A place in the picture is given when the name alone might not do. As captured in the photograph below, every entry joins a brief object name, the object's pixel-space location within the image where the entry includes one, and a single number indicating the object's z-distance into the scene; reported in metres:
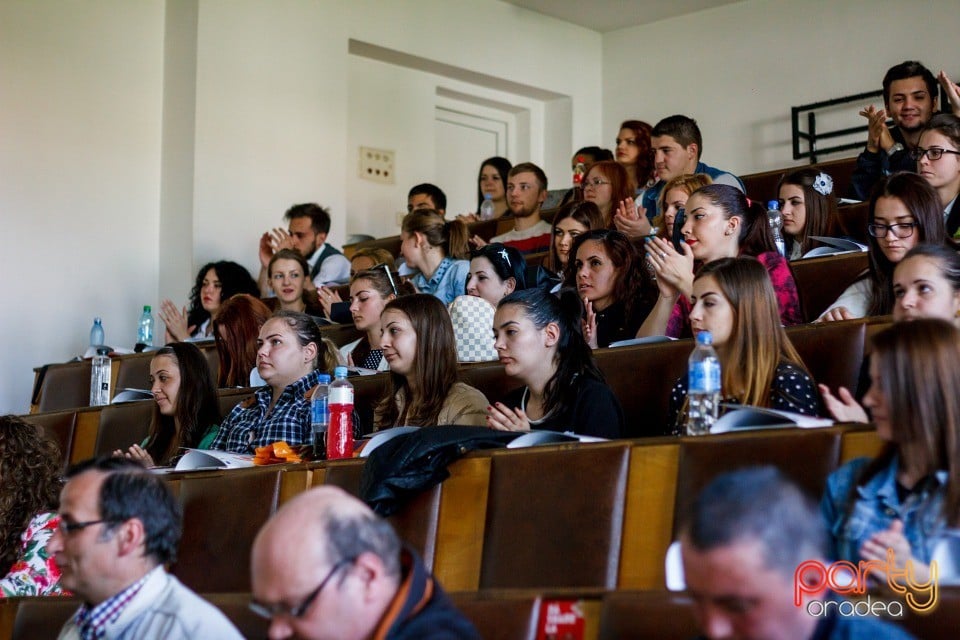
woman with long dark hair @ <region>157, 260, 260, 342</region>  5.76
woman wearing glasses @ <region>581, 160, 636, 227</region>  5.34
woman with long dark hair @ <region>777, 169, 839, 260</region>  4.16
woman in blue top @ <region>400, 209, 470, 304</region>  4.92
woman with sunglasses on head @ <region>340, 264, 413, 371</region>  4.16
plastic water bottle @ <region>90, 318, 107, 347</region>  5.75
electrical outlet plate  7.05
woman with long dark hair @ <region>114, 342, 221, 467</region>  3.83
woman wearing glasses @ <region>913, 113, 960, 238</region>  3.69
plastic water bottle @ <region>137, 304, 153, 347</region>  5.96
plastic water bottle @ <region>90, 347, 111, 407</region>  4.88
